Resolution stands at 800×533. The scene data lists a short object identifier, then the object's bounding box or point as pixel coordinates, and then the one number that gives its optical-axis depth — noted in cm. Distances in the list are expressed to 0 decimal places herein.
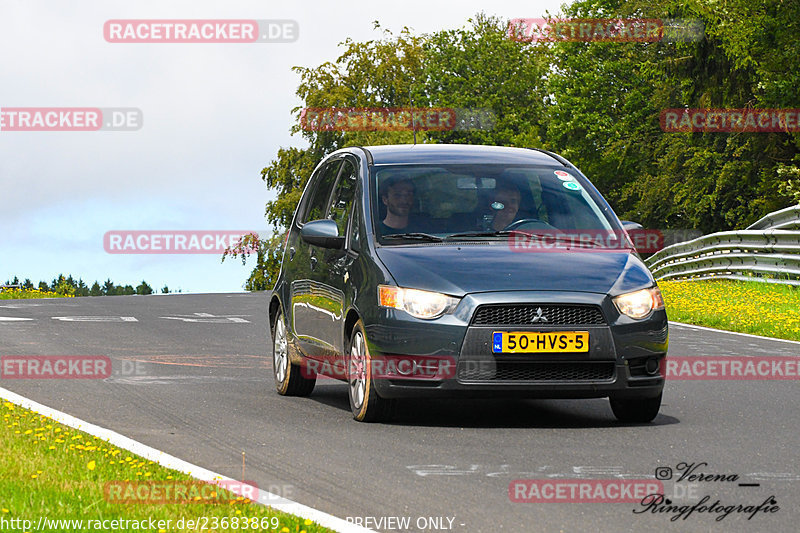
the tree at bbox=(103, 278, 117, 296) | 17262
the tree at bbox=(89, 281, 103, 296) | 15775
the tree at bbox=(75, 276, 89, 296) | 16095
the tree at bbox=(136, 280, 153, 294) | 14596
